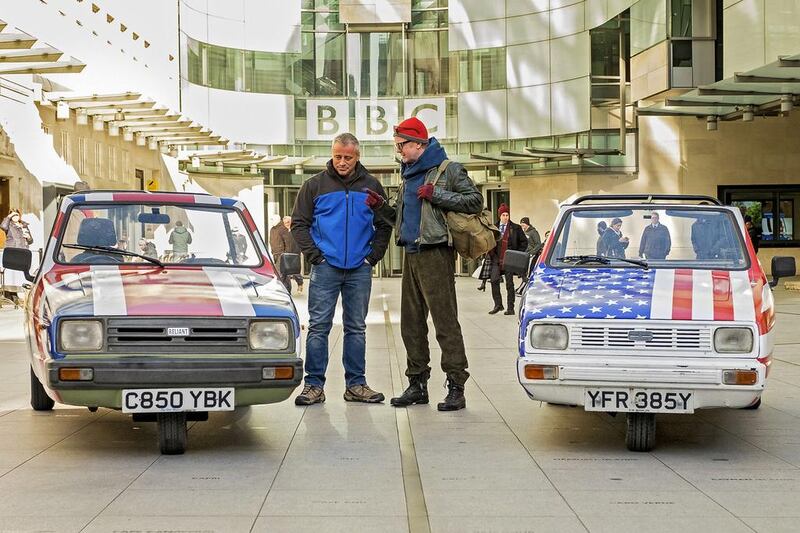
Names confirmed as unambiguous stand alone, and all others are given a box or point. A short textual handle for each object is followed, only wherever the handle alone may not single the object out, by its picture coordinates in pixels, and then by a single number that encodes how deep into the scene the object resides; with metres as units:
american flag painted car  6.61
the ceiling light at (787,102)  25.30
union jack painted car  6.43
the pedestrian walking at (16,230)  19.80
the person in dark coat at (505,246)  19.31
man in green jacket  8.27
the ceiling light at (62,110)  24.25
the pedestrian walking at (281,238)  24.14
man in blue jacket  8.60
